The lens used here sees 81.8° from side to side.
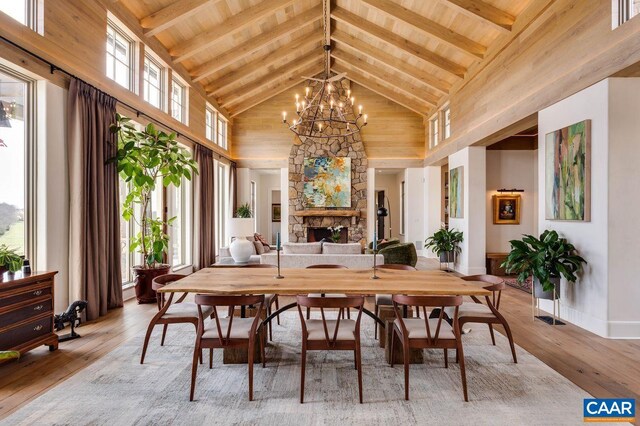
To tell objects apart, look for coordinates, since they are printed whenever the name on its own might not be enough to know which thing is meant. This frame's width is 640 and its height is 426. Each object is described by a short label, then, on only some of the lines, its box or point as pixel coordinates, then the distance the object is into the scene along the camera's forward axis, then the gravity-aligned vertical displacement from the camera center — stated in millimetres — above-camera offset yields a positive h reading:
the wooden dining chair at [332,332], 2416 -868
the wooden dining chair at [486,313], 3008 -861
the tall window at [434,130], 9685 +2171
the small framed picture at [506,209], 7680 +44
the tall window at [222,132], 9910 +2176
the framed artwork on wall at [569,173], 3900 +438
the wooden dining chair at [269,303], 3623 -904
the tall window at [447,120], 8614 +2178
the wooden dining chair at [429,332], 2508 -874
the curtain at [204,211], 7691 +6
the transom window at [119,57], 4957 +2170
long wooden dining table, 2762 -589
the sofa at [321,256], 5649 -691
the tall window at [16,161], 3520 +495
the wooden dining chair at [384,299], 3627 -874
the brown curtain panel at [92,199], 4039 +146
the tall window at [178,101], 7117 +2194
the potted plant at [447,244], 7672 -701
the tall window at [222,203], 9719 +224
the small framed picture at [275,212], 14086 -48
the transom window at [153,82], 6012 +2182
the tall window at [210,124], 9125 +2210
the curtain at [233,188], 10500 +664
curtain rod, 3307 +1481
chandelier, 10664 +2862
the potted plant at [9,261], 2881 -395
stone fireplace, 10750 +822
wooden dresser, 2793 -810
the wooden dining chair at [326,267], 4057 -612
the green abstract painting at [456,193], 7493 +393
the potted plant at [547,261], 4031 -564
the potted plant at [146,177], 4625 +451
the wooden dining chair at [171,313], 2965 -847
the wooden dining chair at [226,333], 2518 -865
